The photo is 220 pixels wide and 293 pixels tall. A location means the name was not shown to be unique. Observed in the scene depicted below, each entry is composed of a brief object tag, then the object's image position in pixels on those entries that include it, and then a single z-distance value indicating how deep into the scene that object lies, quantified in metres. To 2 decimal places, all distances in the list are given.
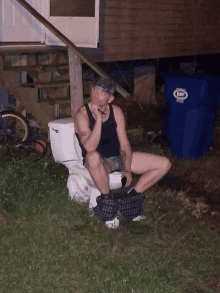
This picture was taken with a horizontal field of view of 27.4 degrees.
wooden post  6.89
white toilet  5.13
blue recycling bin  7.52
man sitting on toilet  4.79
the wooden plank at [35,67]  7.24
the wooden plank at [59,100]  7.25
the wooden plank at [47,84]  7.24
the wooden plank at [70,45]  6.72
